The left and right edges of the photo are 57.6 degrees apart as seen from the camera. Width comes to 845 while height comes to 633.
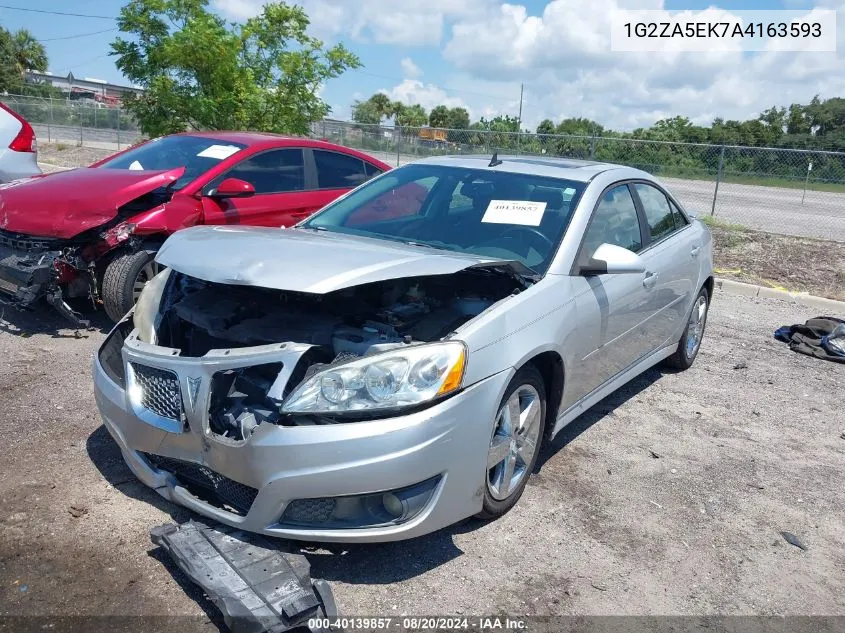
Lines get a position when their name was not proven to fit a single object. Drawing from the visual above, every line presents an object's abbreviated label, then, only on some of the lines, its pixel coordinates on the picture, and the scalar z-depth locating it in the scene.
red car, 5.57
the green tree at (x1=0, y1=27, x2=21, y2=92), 51.59
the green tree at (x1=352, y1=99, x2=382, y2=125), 45.87
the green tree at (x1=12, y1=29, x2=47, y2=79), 65.00
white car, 8.30
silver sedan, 2.94
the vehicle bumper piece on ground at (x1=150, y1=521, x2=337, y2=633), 2.60
